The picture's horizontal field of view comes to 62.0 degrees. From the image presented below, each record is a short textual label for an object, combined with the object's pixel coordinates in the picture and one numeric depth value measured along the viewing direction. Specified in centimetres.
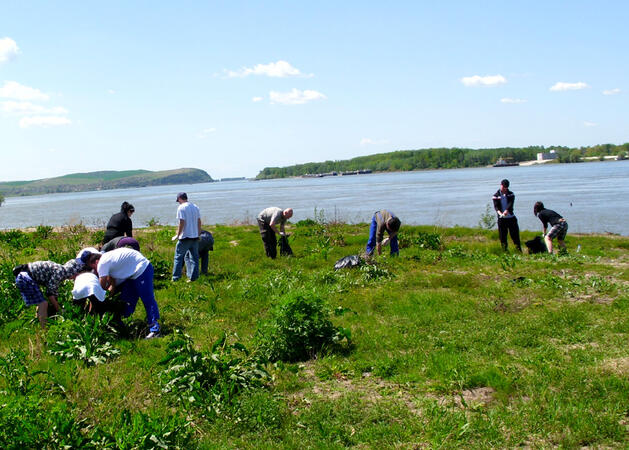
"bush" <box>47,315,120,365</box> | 617
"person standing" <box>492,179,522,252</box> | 1341
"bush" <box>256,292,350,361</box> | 634
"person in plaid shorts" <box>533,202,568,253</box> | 1296
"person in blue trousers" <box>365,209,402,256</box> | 1140
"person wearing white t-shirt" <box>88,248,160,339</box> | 721
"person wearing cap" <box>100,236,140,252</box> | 865
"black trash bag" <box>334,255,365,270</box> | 1121
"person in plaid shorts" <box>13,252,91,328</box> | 736
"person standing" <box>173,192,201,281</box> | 1040
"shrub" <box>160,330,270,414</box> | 500
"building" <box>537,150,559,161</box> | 18725
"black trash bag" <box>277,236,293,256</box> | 1317
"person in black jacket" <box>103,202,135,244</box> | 1071
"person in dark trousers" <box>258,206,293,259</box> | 1245
